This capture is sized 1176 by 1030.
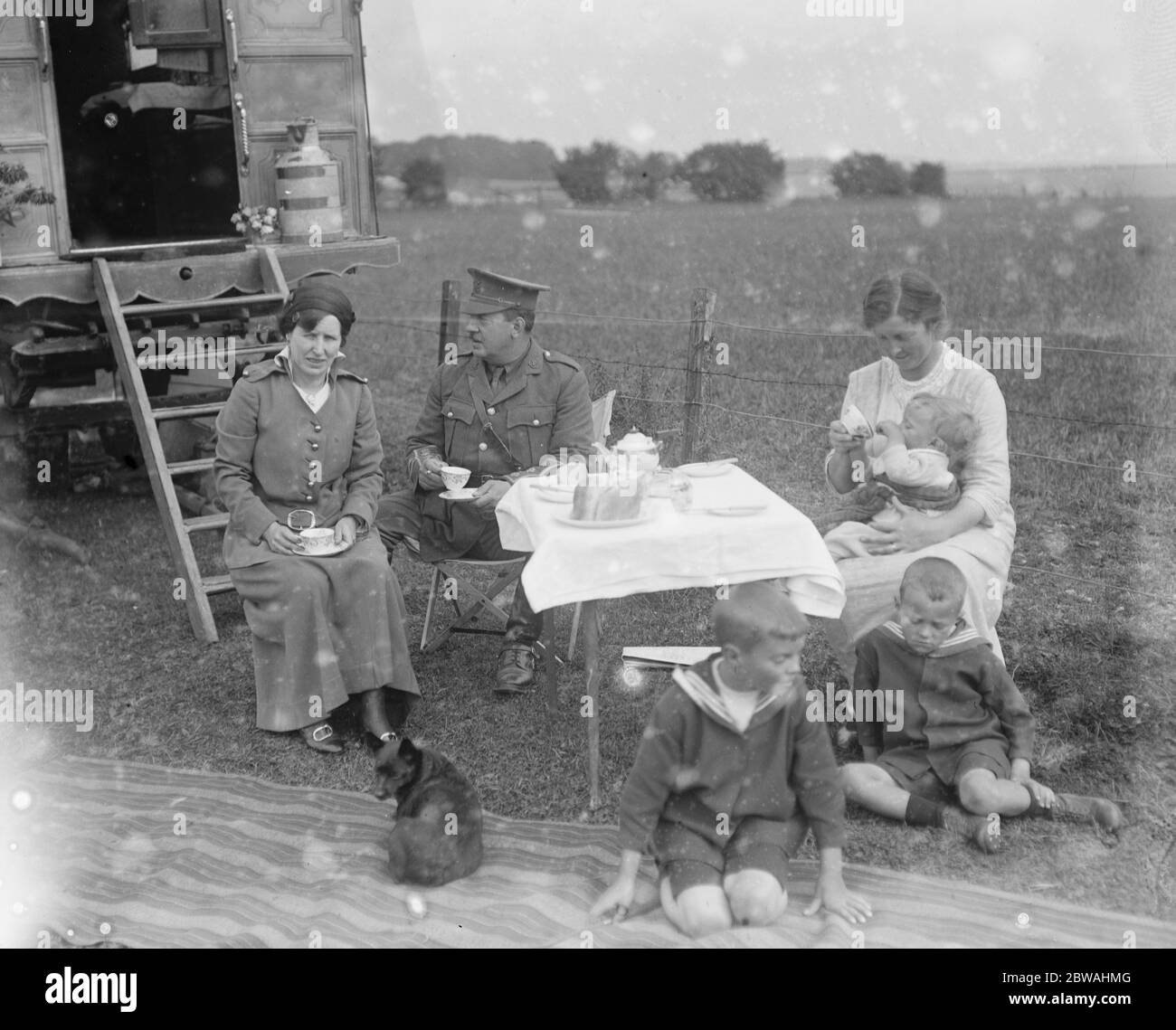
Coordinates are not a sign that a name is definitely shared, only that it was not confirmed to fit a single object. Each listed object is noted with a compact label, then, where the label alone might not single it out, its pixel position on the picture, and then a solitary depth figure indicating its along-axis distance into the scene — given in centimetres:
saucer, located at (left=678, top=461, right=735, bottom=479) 521
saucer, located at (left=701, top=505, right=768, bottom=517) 460
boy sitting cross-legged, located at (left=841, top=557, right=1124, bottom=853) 442
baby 504
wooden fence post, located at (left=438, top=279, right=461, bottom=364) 830
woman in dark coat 538
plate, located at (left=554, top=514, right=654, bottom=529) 448
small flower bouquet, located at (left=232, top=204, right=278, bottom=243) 854
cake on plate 453
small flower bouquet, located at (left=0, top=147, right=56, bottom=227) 773
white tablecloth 434
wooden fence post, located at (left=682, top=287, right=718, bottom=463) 821
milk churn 849
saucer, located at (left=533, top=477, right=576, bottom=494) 492
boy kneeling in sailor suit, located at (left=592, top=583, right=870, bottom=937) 374
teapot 483
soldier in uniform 603
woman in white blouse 501
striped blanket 387
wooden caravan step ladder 683
